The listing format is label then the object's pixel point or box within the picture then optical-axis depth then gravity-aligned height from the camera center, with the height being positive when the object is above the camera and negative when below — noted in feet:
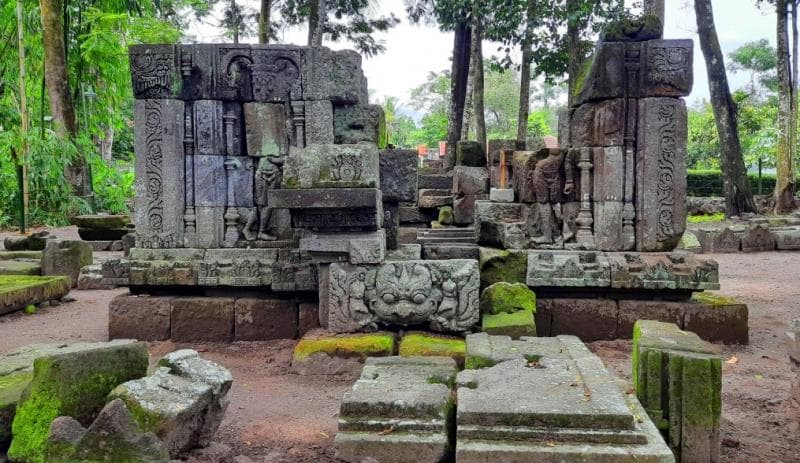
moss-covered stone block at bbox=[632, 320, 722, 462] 10.05 -3.00
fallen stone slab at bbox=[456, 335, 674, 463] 8.70 -3.06
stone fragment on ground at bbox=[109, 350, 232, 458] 9.71 -2.96
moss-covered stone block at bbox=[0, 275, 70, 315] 23.85 -2.88
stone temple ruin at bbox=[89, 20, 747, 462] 17.69 -0.27
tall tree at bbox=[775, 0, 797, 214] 59.21 +7.94
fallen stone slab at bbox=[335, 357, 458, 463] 9.35 -3.20
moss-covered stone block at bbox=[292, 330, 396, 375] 16.43 -3.64
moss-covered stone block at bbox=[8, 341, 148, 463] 9.59 -2.75
